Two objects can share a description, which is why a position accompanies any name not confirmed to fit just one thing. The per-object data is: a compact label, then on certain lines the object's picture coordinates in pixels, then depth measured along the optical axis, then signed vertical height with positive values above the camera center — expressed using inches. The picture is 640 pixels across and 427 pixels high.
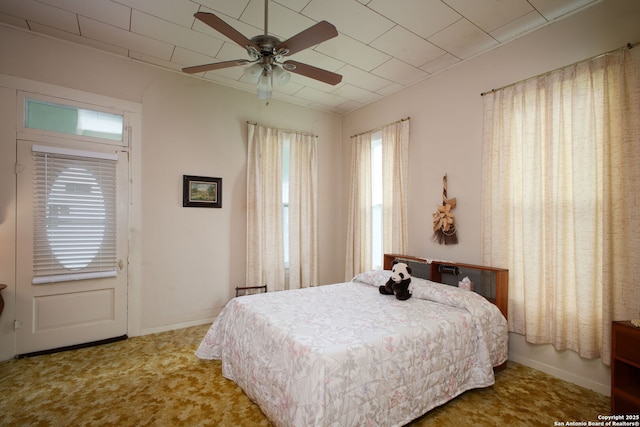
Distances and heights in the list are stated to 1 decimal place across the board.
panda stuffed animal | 104.2 -25.2
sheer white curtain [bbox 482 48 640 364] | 83.3 +5.9
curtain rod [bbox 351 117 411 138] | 152.2 +50.9
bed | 61.0 -34.2
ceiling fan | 70.0 +45.4
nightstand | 70.2 -39.0
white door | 109.8 -16.1
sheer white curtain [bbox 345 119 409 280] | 149.3 +11.1
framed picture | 142.6 +12.6
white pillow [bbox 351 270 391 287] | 122.8 -27.0
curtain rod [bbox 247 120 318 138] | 160.4 +51.5
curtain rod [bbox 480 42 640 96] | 83.1 +50.0
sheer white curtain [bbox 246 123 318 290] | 157.8 +4.4
